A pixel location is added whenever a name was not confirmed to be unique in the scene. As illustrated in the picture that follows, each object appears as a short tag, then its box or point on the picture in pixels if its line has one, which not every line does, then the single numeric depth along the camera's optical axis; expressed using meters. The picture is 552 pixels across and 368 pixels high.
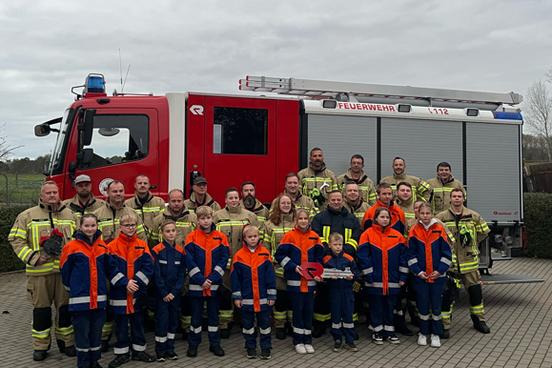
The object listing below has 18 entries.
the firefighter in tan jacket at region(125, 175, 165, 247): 5.71
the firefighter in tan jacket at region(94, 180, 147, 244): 5.37
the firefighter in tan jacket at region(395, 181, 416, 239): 6.18
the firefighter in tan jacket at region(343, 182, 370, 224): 6.05
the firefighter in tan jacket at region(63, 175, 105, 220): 5.51
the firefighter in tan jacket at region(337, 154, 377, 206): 6.64
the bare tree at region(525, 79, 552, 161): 32.71
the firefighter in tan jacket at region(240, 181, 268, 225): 6.04
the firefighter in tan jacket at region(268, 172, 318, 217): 6.04
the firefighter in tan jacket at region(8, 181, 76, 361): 5.04
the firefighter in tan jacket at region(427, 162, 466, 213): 6.90
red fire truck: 6.45
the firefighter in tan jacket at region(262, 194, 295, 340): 5.74
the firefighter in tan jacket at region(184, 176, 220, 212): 5.89
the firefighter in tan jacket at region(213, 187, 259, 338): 5.72
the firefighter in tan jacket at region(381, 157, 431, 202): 6.89
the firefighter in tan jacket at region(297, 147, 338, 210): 6.53
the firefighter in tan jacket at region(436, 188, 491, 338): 6.04
